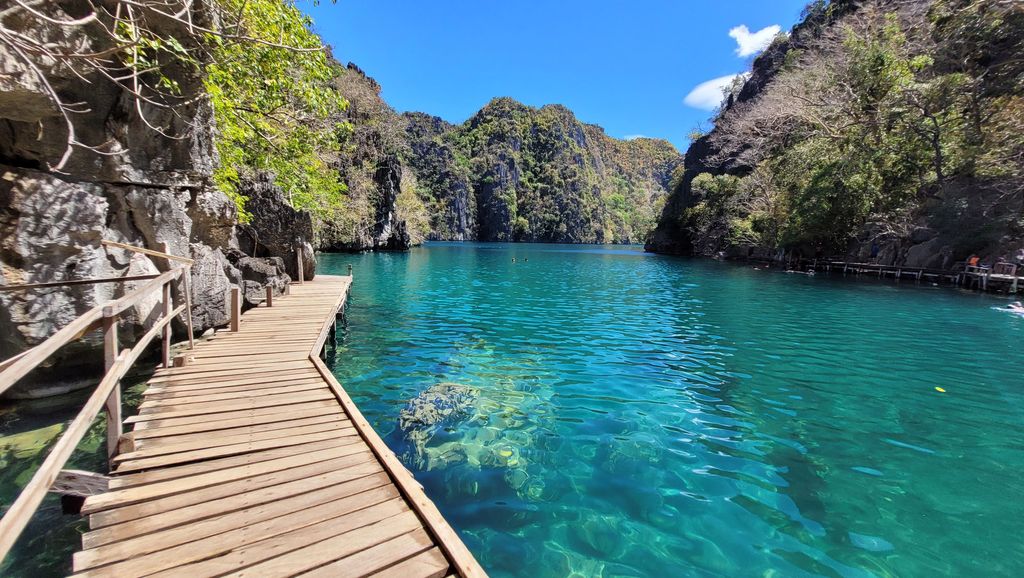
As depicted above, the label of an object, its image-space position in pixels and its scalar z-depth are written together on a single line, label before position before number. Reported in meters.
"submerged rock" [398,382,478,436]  6.16
